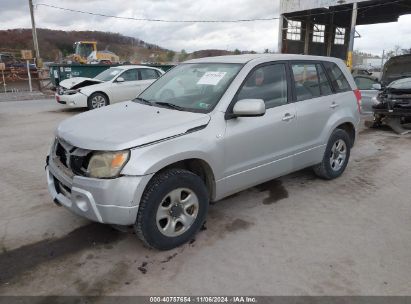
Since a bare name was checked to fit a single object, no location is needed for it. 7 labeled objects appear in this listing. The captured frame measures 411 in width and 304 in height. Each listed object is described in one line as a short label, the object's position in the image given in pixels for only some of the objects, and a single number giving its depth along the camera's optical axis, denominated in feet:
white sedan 37.91
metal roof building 73.82
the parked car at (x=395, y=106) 27.20
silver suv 9.86
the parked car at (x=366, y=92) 32.94
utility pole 88.74
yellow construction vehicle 100.48
